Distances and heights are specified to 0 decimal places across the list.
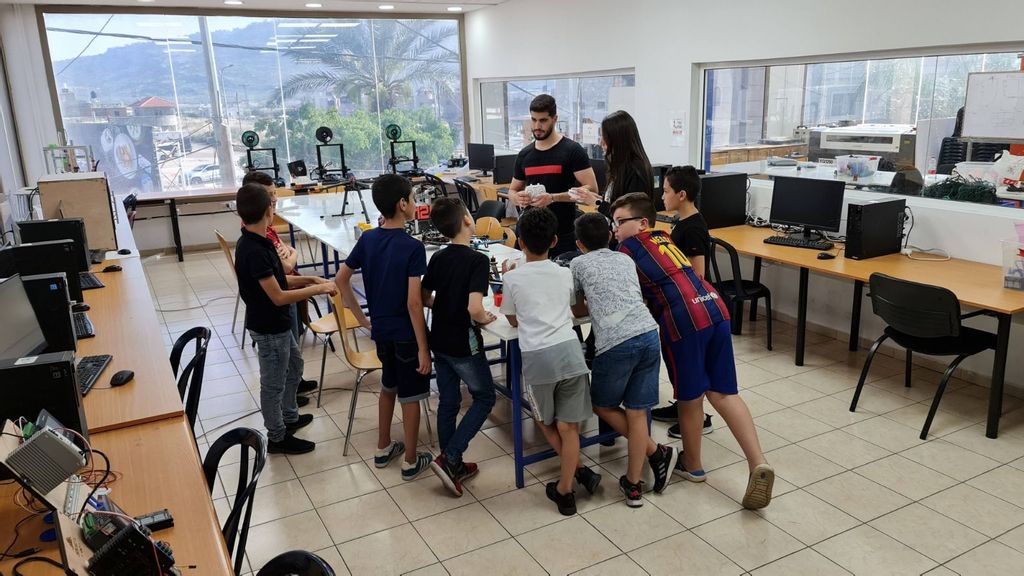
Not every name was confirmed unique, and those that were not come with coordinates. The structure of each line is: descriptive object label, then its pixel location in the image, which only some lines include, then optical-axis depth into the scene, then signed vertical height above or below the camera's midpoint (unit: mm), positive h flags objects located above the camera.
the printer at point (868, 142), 4676 -259
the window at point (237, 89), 8344 +408
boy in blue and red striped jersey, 2998 -874
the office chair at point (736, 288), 4632 -1195
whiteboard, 4023 -50
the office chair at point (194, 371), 2912 -964
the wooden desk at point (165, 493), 1719 -965
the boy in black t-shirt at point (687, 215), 3342 -484
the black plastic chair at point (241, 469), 1930 -950
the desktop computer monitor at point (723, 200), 5359 -667
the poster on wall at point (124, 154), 8406 -294
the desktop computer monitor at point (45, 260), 3672 -649
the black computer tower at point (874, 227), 4320 -732
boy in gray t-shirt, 2887 -889
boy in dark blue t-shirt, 3080 -729
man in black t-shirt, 4133 -315
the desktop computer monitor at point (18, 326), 2586 -696
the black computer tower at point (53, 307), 2875 -687
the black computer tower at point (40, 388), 1946 -678
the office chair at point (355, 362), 3625 -1190
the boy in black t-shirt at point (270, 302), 3277 -795
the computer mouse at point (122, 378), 2740 -918
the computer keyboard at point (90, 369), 2725 -919
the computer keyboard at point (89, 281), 4258 -875
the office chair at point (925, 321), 3506 -1065
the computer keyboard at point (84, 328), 3348 -901
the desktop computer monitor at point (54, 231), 4180 -560
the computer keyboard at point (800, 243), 4668 -875
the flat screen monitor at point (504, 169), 8477 -608
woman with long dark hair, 3926 -243
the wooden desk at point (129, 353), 2502 -934
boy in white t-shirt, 2850 -809
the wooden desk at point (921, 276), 3508 -935
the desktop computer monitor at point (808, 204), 4812 -660
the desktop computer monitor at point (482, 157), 8995 -501
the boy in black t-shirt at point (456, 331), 2979 -878
